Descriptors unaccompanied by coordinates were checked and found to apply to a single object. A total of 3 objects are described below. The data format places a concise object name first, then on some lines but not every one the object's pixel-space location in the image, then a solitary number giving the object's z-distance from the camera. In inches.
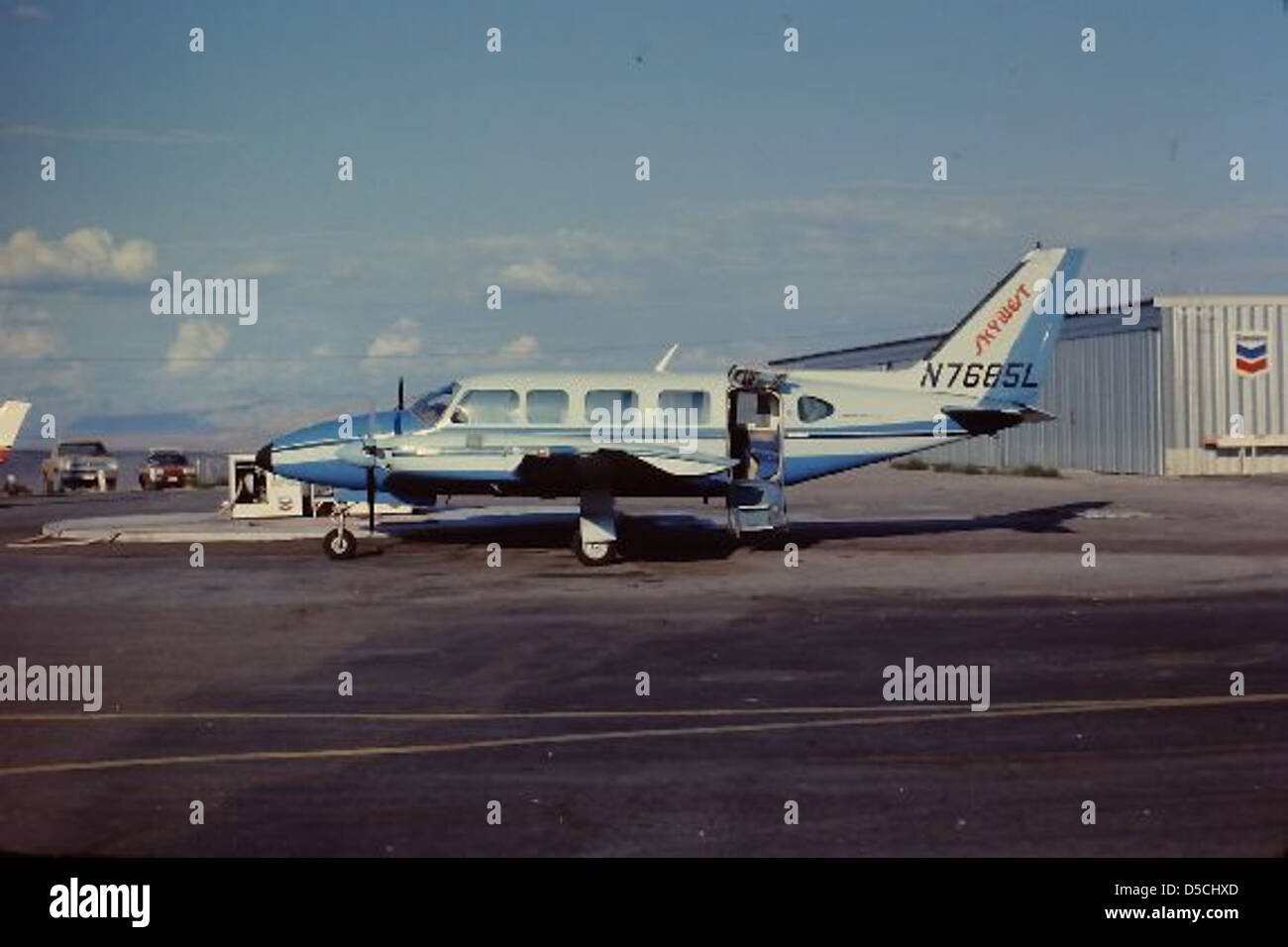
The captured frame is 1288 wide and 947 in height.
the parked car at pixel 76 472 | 2252.7
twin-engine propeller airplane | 950.4
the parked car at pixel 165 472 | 2316.7
